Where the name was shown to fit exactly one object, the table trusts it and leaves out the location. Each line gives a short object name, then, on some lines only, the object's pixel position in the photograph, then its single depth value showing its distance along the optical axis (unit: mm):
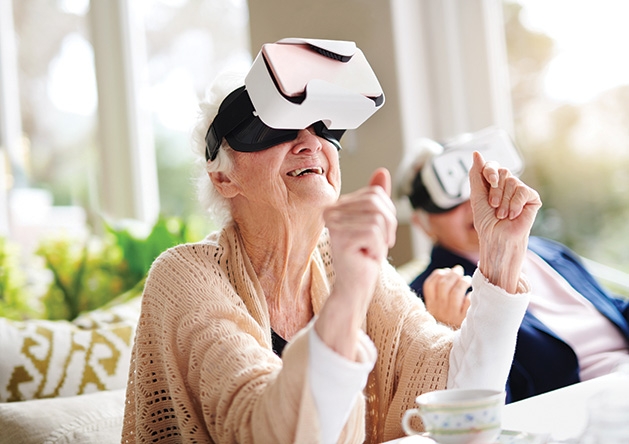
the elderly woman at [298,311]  892
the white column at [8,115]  4090
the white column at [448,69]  2898
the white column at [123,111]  3979
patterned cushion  1628
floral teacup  854
